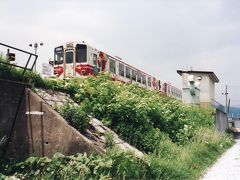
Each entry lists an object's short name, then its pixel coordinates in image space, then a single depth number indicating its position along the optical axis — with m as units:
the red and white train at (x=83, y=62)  15.75
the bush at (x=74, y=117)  7.11
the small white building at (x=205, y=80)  26.78
